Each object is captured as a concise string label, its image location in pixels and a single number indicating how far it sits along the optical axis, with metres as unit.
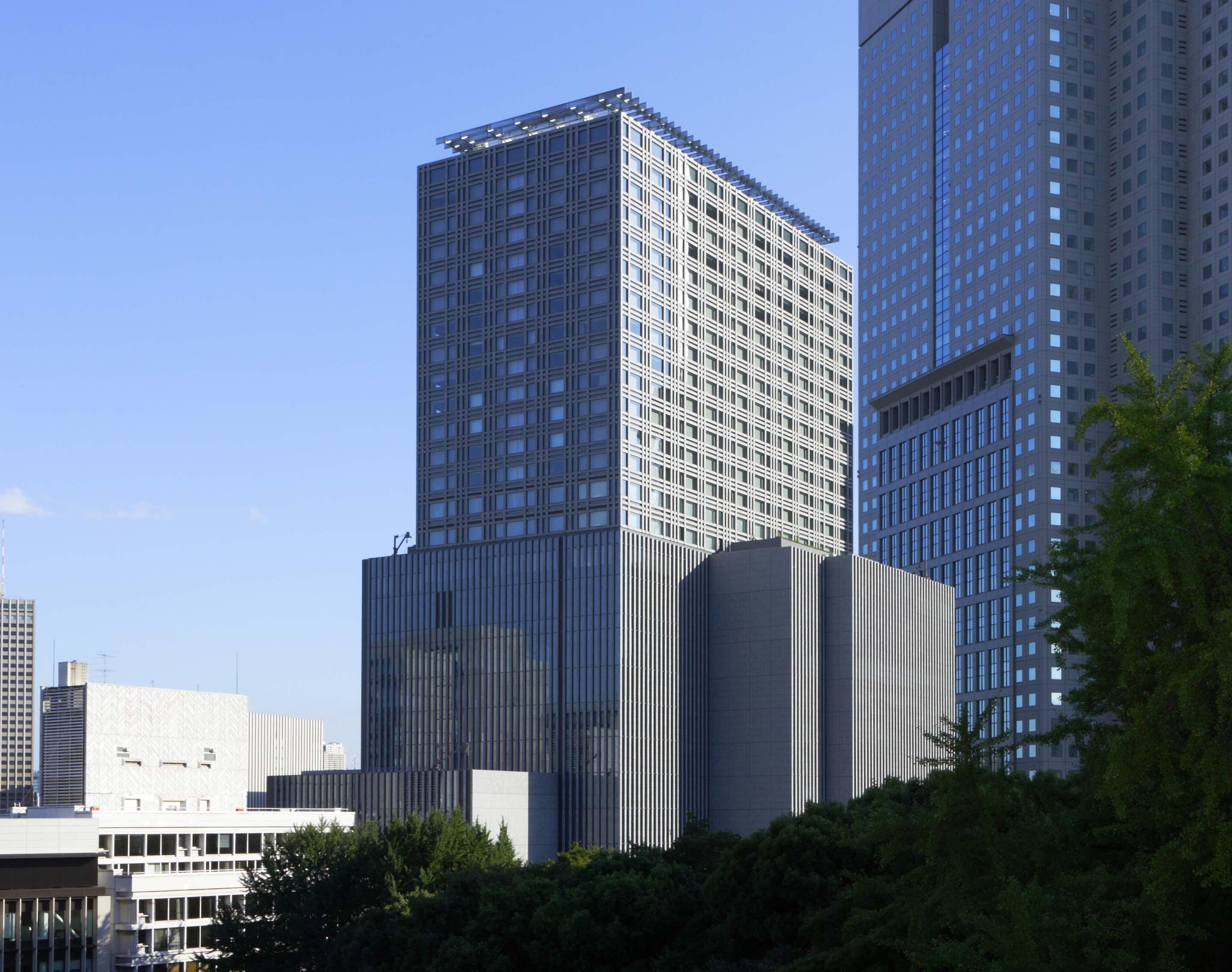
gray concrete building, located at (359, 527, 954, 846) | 170.75
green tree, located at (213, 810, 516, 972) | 104.75
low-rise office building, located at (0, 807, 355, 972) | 142.38
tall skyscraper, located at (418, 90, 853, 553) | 183.62
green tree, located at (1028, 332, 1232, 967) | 39.38
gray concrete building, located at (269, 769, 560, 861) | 162.75
